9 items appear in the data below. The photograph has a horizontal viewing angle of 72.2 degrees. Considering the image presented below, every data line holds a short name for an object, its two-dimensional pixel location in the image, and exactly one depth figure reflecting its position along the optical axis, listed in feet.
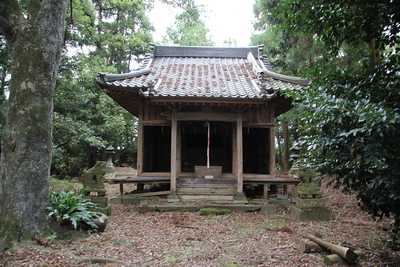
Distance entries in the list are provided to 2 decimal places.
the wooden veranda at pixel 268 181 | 29.79
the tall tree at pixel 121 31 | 68.23
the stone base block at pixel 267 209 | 27.66
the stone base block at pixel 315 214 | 23.30
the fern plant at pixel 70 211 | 16.20
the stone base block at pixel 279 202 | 29.99
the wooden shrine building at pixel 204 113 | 29.04
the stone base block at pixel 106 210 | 23.15
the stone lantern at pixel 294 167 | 40.34
